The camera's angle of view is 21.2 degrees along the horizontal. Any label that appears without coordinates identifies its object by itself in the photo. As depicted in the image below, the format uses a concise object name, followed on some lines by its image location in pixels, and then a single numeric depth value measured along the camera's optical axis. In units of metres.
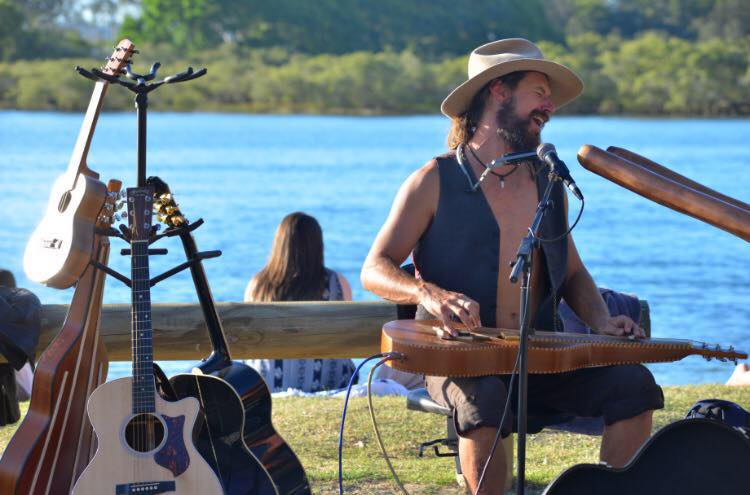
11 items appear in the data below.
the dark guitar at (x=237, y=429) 6.57
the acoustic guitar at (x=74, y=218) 6.50
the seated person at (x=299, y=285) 10.89
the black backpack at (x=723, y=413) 6.27
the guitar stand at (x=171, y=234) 6.52
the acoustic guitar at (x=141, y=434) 6.30
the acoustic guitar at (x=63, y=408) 6.37
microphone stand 5.72
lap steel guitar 6.19
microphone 5.56
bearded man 6.53
